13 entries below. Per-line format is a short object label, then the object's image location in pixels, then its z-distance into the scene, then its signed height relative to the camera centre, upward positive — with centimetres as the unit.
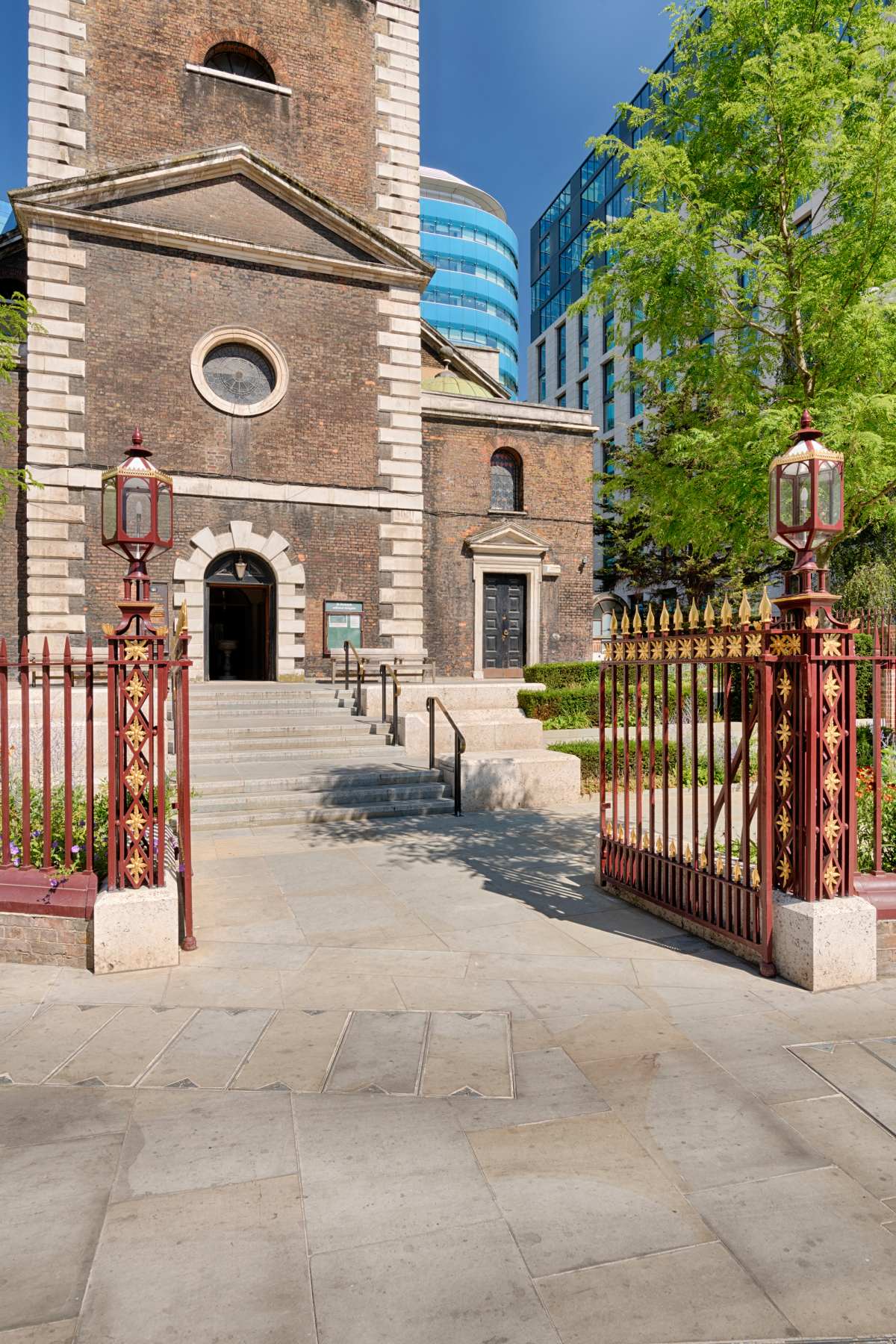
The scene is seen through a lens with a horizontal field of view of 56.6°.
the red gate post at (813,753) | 527 -51
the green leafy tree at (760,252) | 755 +414
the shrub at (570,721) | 1639 -92
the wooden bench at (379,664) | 1994 +26
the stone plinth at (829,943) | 520 -169
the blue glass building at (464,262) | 8225 +4174
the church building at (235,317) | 1775 +814
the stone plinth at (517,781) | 1170 -151
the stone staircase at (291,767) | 1085 -136
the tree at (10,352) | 1173 +477
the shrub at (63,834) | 613 -127
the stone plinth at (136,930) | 557 -173
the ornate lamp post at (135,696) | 571 -15
